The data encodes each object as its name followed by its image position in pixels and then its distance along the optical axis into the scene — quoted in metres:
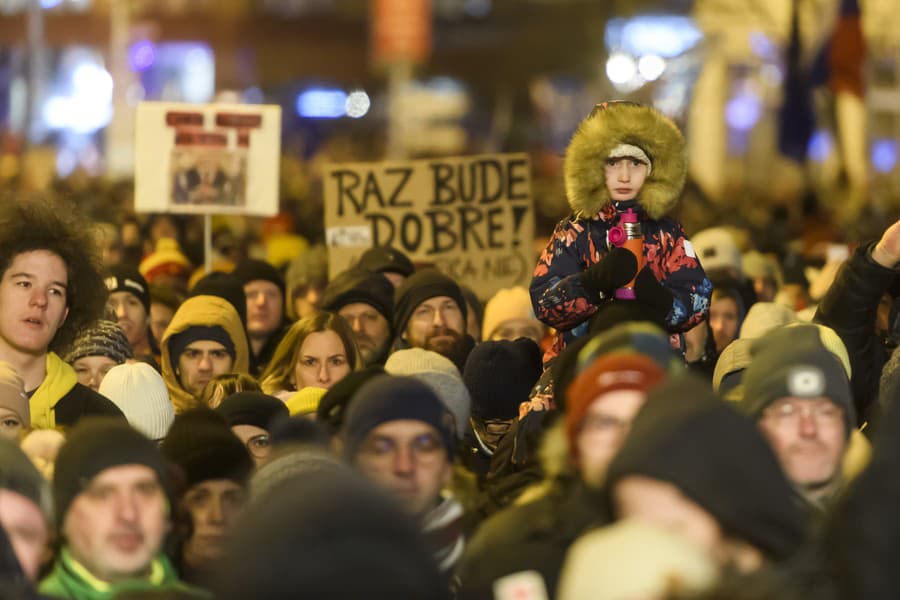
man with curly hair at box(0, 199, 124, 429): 16.12
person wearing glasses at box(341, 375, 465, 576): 12.38
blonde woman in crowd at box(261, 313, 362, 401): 18.53
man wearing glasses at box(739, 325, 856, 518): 12.21
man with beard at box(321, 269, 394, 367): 21.46
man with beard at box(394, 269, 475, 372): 20.15
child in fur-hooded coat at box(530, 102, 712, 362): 16.15
